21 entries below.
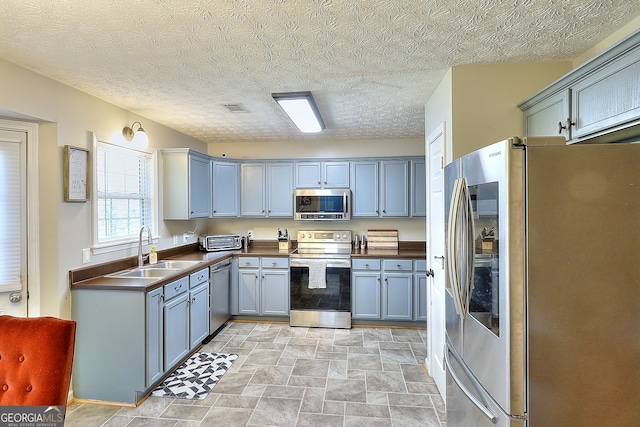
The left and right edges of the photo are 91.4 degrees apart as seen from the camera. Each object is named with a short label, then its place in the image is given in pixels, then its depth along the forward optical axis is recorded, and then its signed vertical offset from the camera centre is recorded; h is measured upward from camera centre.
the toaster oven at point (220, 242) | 4.27 -0.40
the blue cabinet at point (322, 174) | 4.32 +0.53
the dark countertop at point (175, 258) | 2.43 -0.53
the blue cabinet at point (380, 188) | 4.23 +0.34
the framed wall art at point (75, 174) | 2.39 +0.32
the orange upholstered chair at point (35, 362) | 1.27 -0.61
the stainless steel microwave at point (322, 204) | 4.23 +0.12
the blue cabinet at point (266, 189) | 4.44 +0.34
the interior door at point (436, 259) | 2.49 -0.40
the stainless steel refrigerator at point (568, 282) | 1.15 -0.26
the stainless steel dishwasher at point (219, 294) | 3.57 -0.97
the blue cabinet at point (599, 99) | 1.31 +0.56
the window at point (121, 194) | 2.81 +0.20
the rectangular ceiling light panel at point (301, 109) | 2.58 +0.95
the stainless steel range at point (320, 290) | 3.90 -0.97
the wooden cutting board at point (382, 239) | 4.36 -0.37
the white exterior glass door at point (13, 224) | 2.21 -0.07
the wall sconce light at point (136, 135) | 3.07 +0.78
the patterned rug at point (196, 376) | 2.54 -1.45
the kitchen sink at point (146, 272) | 2.90 -0.57
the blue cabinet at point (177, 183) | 3.67 +0.36
